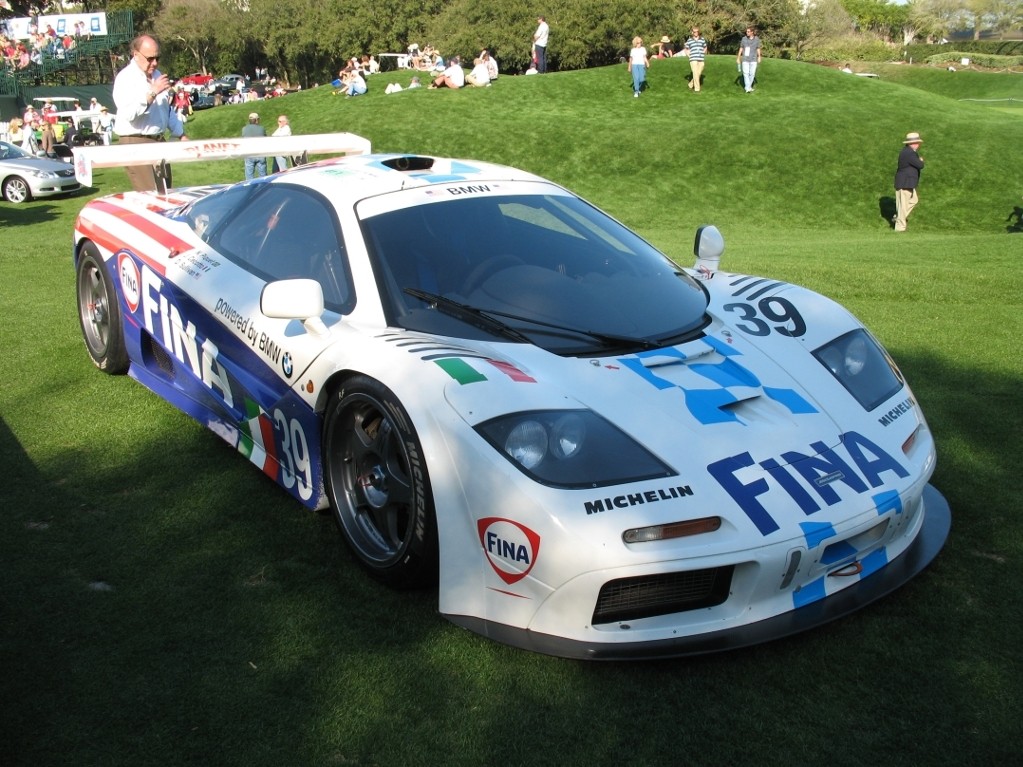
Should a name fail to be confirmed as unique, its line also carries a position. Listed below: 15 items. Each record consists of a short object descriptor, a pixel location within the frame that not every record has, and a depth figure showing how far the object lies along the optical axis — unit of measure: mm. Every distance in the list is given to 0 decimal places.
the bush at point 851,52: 45500
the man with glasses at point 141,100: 7340
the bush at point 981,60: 52531
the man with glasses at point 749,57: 22969
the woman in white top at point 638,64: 23703
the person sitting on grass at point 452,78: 25109
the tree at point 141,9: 62500
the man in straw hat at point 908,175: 15430
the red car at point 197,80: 54719
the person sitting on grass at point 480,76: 25141
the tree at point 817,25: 37562
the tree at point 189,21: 61531
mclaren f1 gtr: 2758
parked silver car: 17156
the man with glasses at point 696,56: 23750
